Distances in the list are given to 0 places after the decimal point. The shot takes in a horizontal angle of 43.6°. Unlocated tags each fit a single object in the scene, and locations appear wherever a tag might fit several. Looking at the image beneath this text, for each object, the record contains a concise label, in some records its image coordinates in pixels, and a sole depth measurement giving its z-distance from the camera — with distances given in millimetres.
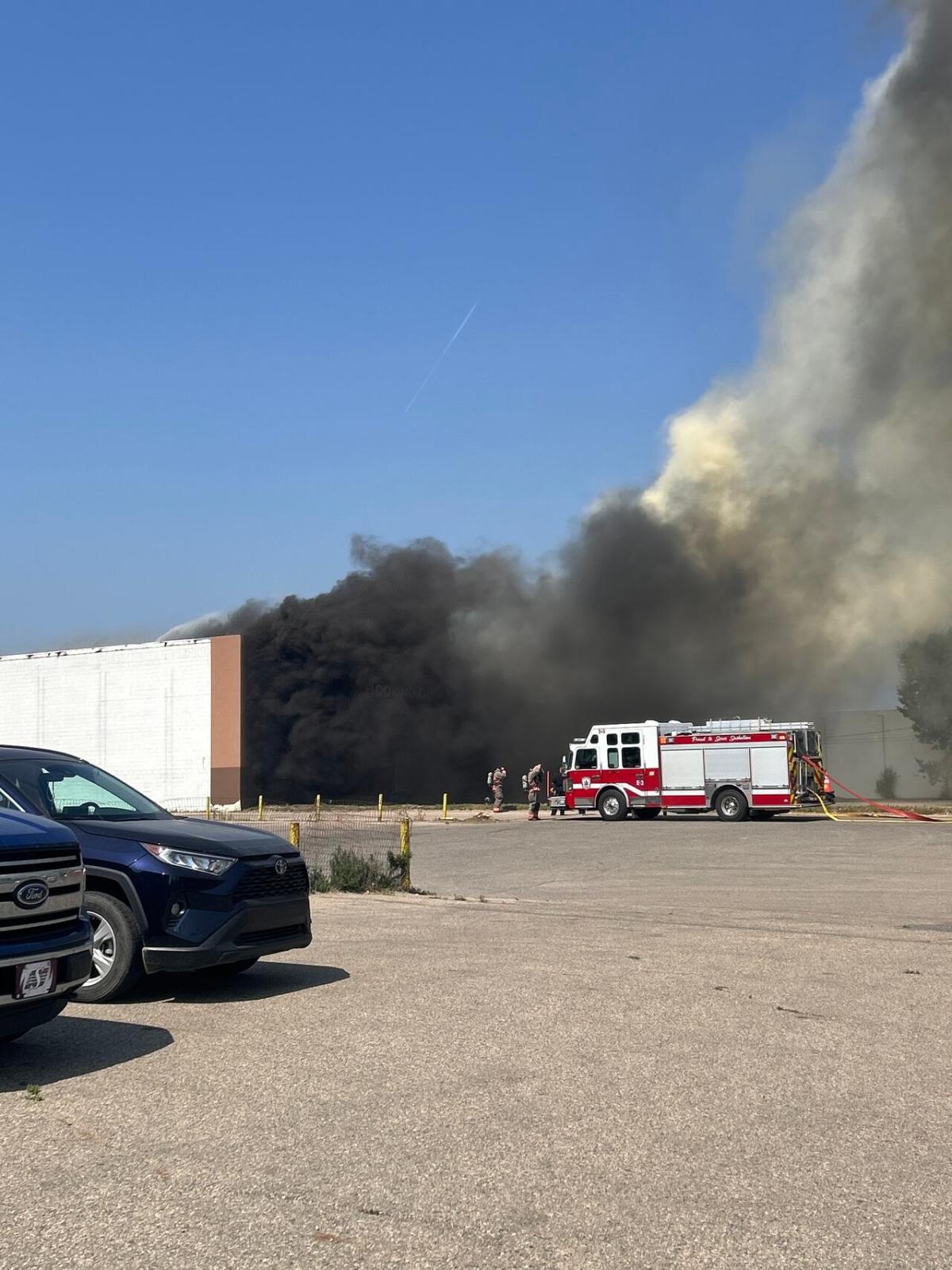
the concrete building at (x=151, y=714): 50938
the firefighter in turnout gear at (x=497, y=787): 42844
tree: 58688
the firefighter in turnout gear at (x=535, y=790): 37562
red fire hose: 33812
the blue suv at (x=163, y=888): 7262
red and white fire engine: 32812
